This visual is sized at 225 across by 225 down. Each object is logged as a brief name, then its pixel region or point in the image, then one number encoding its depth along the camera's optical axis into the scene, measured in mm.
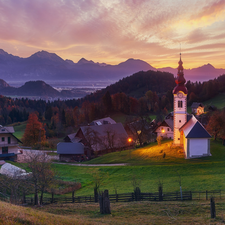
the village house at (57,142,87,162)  57688
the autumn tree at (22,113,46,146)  70938
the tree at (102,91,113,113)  124812
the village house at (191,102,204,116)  109894
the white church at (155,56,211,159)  39438
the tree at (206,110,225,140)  49094
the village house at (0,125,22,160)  50125
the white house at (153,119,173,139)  69062
